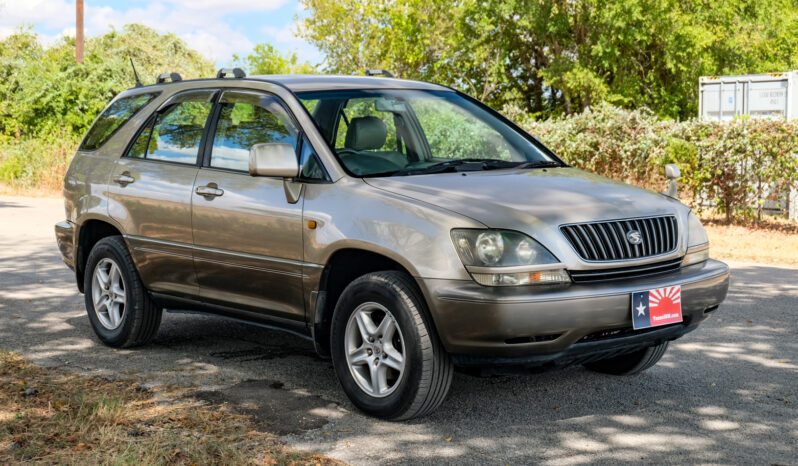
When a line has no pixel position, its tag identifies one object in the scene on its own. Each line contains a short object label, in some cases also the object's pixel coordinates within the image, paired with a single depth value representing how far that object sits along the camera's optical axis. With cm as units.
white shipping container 1766
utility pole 3294
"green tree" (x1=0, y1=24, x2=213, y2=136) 2716
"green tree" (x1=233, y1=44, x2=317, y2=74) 3850
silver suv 447
